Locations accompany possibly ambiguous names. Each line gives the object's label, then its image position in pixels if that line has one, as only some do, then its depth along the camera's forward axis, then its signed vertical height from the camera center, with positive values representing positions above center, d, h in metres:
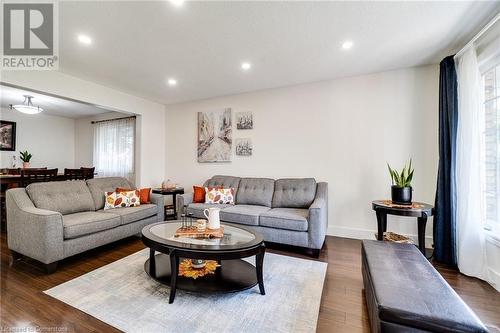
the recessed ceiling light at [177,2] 1.88 +1.39
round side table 2.40 -0.49
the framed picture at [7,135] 5.35 +0.78
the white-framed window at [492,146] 2.23 +0.21
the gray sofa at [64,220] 2.24 -0.61
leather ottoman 1.07 -0.71
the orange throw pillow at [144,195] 3.62 -0.45
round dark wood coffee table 1.76 -0.70
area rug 1.56 -1.08
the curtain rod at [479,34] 1.94 +1.25
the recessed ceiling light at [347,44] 2.51 +1.40
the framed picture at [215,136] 4.45 +0.63
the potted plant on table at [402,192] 2.64 -0.30
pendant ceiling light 4.29 +1.16
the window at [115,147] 5.20 +0.48
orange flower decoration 2.04 -0.97
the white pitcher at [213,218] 2.21 -0.50
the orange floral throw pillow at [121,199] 3.24 -0.48
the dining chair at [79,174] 4.65 -0.14
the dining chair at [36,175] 3.81 -0.15
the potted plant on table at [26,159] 5.01 +0.19
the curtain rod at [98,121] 5.66 +1.18
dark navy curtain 2.54 -0.05
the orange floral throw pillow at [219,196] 3.69 -0.48
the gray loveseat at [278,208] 2.77 -0.61
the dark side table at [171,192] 4.22 -0.47
